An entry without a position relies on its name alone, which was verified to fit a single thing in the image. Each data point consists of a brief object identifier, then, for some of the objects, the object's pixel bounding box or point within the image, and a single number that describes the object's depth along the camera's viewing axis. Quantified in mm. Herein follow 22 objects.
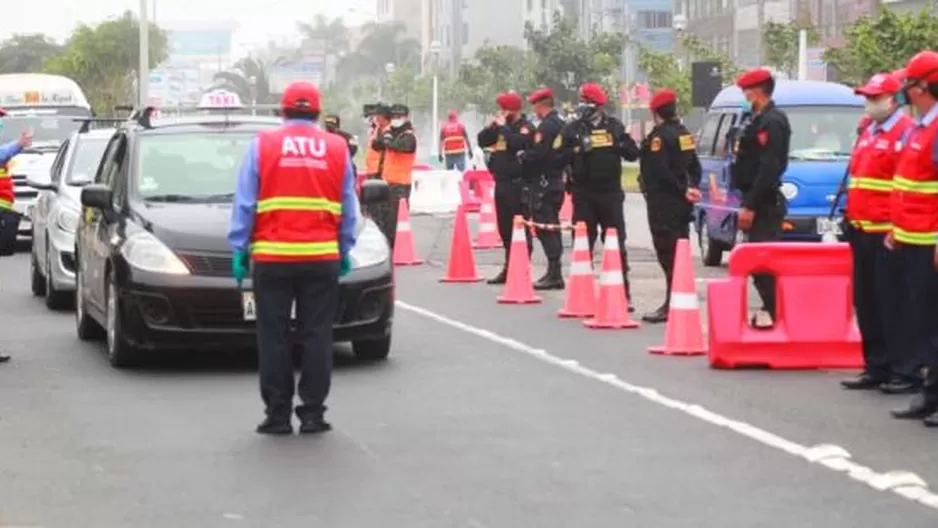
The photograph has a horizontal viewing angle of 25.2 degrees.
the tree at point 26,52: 105938
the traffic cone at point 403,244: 24484
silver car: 18042
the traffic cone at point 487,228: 27062
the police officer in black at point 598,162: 17859
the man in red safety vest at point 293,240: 10617
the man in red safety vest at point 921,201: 11164
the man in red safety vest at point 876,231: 11898
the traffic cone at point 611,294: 16062
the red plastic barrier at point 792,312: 13461
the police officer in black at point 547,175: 19734
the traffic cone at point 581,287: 17125
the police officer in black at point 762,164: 14516
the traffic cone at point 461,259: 21453
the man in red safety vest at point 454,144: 45438
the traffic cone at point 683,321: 14266
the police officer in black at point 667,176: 16531
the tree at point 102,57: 74375
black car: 13148
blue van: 21359
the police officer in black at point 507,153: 20612
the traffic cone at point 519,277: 18562
